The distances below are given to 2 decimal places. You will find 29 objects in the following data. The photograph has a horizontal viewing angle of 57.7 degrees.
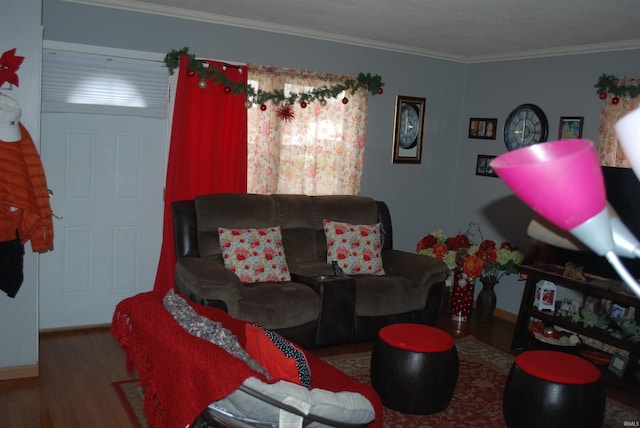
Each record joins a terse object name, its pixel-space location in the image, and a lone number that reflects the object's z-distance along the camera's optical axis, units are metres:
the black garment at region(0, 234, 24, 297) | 3.26
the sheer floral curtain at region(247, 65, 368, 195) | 4.95
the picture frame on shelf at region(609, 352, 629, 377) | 3.99
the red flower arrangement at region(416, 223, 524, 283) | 5.02
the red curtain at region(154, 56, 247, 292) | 4.58
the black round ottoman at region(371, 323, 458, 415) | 3.24
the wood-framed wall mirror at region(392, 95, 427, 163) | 5.64
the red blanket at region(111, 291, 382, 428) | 1.88
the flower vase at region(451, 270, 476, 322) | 5.20
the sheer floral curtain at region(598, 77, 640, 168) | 4.53
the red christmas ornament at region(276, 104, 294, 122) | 4.98
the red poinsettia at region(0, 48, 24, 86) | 3.20
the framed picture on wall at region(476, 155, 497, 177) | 5.66
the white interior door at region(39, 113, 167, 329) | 4.31
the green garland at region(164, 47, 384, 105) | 4.50
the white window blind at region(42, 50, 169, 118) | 4.19
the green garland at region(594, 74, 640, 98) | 4.42
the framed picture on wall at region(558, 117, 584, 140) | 4.86
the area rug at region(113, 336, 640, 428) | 3.27
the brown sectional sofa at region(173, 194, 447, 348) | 3.85
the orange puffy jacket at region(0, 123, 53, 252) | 3.23
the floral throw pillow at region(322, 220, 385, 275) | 4.65
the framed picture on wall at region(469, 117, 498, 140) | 5.62
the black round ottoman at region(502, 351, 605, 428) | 2.95
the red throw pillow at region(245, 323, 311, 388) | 2.14
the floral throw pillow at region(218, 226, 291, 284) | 4.18
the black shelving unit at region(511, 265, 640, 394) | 3.92
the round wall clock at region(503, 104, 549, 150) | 5.16
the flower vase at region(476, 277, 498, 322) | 5.20
